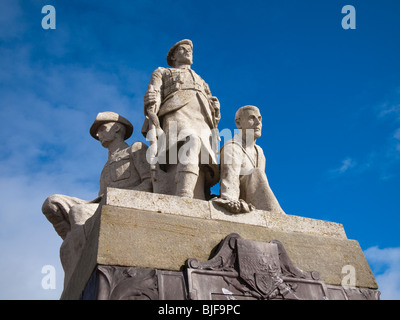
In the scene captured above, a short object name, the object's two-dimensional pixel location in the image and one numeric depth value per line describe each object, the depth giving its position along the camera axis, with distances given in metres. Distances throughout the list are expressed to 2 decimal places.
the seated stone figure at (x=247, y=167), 6.01
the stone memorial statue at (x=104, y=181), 5.76
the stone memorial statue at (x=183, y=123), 6.08
